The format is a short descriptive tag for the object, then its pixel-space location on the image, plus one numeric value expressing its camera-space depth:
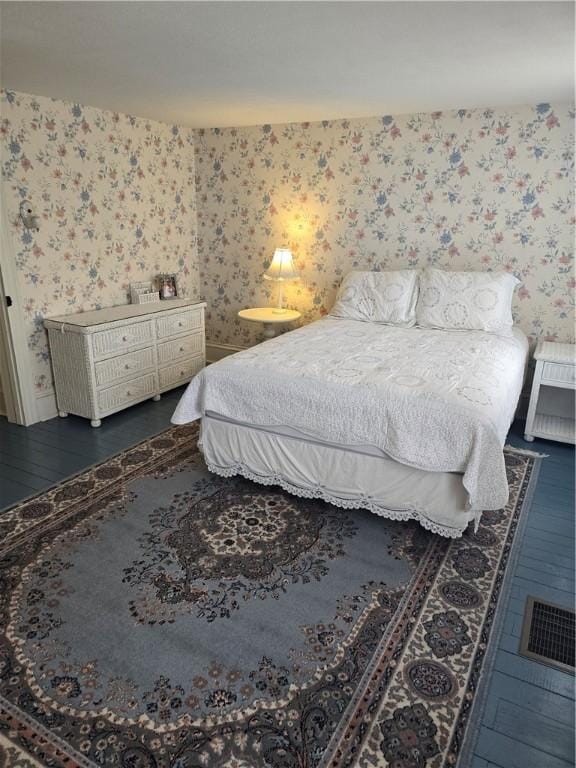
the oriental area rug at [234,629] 1.50
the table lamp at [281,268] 4.25
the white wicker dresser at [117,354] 3.51
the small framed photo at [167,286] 4.49
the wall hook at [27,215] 3.30
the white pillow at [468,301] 3.51
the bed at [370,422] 2.22
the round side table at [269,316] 4.26
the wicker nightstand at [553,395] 3.26
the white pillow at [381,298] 3.77
